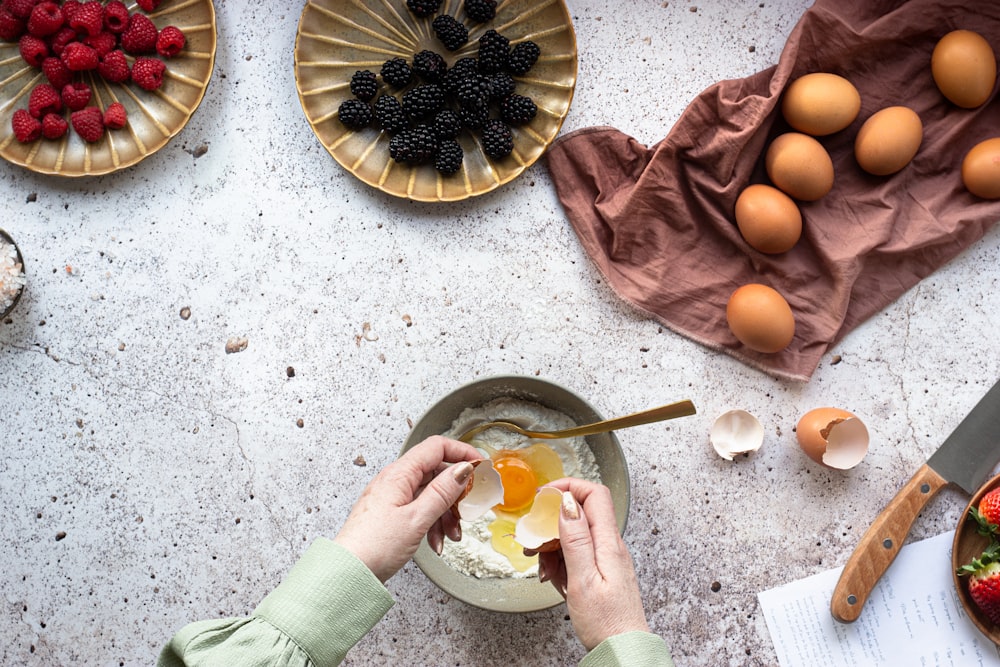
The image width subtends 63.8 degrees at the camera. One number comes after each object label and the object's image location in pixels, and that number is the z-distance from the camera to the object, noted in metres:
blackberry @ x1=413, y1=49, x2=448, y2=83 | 1.19
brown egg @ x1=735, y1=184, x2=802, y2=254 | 1.15
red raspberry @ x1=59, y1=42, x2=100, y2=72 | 1.18
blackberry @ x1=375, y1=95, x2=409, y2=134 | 1.19
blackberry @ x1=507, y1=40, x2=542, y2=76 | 1.19
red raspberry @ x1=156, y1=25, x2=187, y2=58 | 1.19
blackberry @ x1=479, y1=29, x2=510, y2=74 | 1.19
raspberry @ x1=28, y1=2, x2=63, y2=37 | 1.17
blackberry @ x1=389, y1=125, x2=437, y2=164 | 1.18
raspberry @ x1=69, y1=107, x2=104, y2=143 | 1.20
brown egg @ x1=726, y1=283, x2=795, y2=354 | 1.14
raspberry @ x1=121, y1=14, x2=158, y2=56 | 1.20
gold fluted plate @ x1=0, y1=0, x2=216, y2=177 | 1.21
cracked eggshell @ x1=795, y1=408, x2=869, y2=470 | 1.15
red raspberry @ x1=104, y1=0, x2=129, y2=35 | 1.19
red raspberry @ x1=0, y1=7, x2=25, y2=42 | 1.19
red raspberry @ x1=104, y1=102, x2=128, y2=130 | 1.20
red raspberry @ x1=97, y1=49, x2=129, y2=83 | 1.20
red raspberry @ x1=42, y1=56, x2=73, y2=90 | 1.19
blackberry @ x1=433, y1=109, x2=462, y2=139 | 1.18
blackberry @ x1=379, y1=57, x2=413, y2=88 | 1.20
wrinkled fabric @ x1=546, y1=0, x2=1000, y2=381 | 1.18
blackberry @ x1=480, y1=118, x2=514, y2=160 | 1.18
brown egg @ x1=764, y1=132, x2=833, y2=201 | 1.14
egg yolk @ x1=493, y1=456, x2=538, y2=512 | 1.11
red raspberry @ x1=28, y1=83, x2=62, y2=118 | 1.19
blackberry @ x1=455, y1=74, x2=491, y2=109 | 1.17
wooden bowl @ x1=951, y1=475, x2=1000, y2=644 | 1.14
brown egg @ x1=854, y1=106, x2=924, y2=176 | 1.14
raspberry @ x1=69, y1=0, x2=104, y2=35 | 1.18
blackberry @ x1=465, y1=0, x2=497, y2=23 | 1.19
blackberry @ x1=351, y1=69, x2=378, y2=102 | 1.19
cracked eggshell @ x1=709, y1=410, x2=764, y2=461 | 1.19
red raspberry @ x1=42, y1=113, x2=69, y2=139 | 1.19
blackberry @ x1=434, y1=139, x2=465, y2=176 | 1.18
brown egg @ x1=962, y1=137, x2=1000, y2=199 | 1.15
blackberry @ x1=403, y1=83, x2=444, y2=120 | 1.18
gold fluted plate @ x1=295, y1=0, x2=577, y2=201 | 1.21
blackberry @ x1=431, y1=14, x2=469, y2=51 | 1.19
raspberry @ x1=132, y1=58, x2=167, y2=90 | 1.20
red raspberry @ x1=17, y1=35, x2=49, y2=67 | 1.19
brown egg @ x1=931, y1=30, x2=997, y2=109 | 1.14
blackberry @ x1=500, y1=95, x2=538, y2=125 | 1.18
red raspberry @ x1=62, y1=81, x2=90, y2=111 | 1.20
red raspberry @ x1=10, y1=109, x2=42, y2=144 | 1.18
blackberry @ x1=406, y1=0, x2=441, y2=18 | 1.20
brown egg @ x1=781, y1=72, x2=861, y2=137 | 1.14
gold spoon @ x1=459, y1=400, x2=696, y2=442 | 0.94
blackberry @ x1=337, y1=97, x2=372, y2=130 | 1.20
